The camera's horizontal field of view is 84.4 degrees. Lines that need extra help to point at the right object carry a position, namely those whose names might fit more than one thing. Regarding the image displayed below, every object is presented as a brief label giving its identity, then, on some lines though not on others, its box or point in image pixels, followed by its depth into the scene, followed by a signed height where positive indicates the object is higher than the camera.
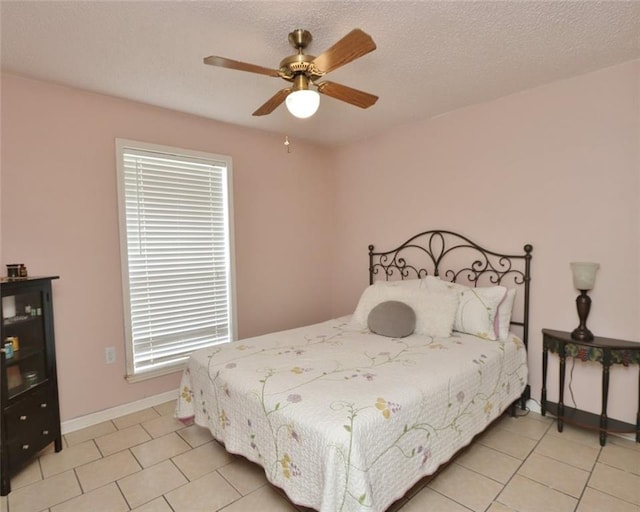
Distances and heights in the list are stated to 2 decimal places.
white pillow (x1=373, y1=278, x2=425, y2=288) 3.09 -0.42
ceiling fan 1.53 +0.82
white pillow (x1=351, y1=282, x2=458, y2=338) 2.67 -0.55
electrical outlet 2.73 -0.90
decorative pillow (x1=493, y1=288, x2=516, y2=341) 2.63 -0.62
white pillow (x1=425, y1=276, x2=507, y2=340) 2.61 -0.56
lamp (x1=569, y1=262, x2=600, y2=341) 2.30 -0.35
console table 2.22 -0.79
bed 1.51 -0.77
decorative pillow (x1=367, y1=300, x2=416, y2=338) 2.66 -0.64
